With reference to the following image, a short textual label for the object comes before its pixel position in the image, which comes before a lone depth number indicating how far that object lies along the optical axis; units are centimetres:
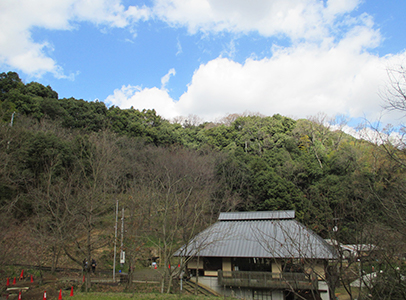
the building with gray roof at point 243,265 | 1396
